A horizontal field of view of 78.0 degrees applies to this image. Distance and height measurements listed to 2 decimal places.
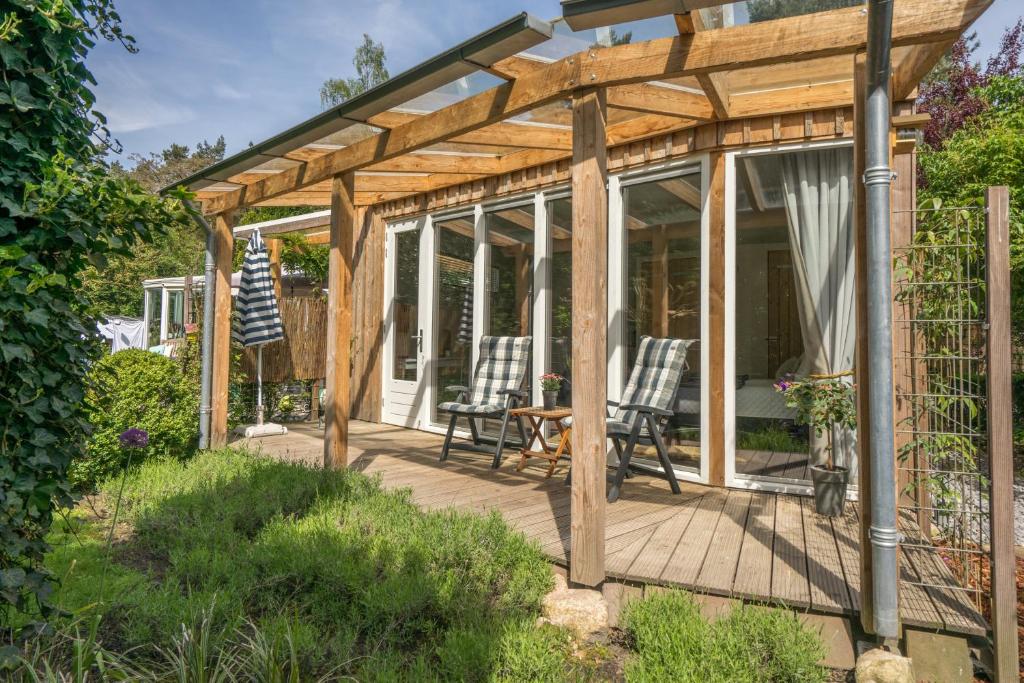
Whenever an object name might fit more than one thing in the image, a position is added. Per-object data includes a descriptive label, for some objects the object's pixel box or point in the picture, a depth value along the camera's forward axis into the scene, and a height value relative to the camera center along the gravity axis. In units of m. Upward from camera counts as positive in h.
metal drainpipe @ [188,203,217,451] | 5.73 +0.12
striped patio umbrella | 6.67 +0.52
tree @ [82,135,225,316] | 17.53 +2.69
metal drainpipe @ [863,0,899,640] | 2.25 +0.05
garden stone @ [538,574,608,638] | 2.59 -1.05
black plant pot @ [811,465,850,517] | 3.62 -0.73
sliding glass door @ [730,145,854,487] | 4.23 +0.44
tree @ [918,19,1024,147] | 11.22 +5.08
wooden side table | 4.65 -0.59
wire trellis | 2.73 -0.09
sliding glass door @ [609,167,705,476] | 4.58 +0.62
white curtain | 4.20 +0.73
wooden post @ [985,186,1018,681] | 2.29 -0.17
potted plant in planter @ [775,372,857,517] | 3.63 -0.31
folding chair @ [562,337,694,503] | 4.08 -0.28
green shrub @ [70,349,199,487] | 4.77 -0.48
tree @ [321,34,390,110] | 18.95 +8.56
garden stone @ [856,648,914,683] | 2.13 -1.05
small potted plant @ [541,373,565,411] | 4.87 -0.24
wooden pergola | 2.61 +1.41
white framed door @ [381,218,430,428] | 6.85 +0.39
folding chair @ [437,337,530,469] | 5.07 -0.25
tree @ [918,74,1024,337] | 7.32 +2.55
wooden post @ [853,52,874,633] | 2.33 +0.05
